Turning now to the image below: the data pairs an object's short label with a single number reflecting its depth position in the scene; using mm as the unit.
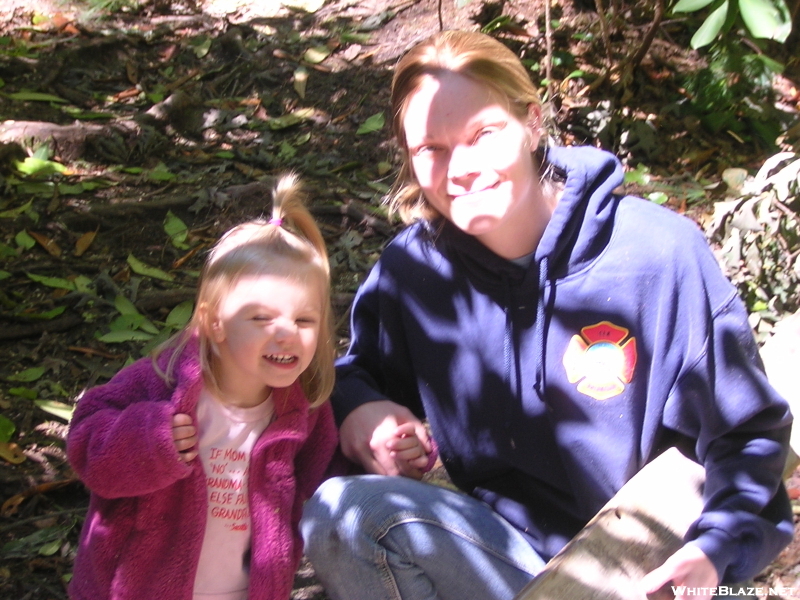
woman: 1806
